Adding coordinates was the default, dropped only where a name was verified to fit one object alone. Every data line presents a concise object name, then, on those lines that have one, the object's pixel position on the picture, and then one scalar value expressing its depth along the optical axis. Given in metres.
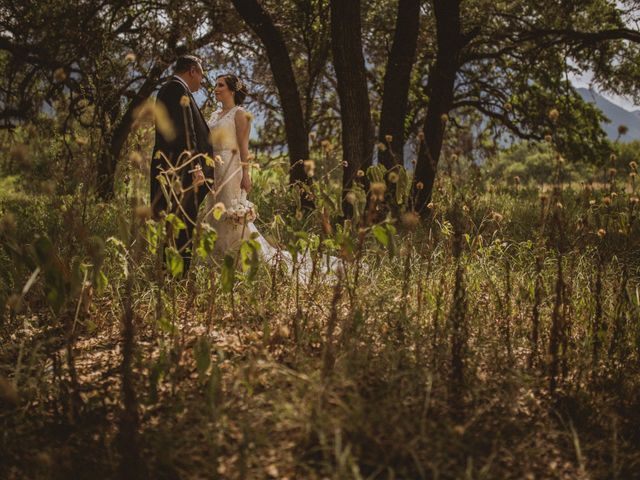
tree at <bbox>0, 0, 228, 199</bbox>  8.41
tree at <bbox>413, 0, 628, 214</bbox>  8.52
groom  5.16
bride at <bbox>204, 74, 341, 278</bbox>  5.89
